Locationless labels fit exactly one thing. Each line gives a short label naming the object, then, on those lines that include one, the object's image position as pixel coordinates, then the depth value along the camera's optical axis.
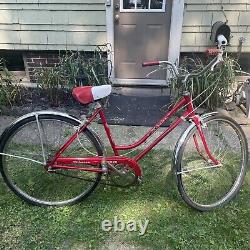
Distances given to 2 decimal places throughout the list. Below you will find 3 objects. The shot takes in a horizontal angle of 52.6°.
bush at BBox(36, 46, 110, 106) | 3.53
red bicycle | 1.92
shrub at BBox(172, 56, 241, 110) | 3.31
